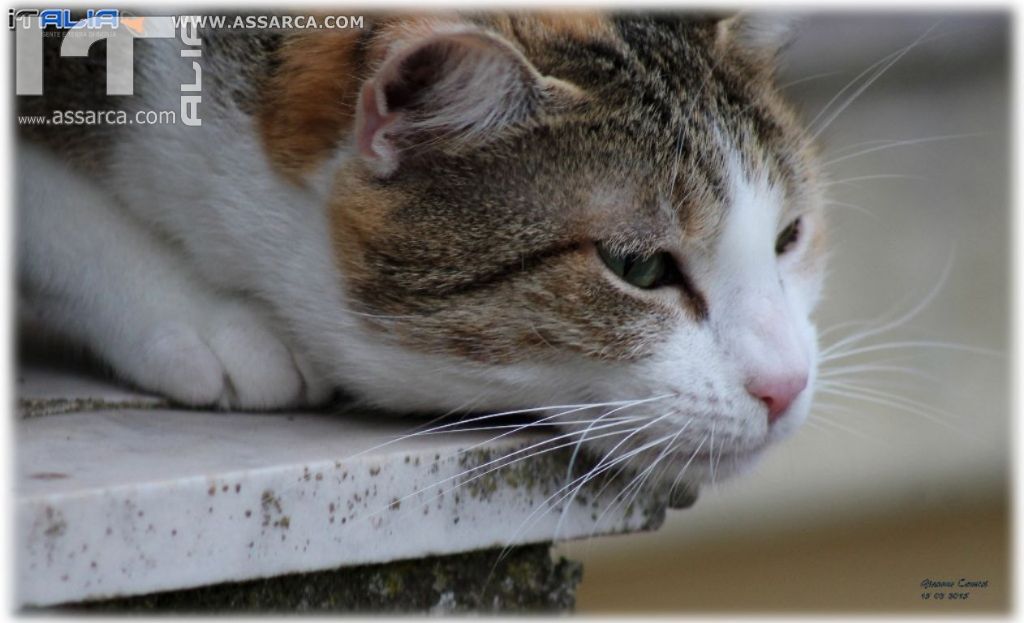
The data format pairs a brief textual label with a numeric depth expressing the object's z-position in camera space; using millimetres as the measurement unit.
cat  1685
